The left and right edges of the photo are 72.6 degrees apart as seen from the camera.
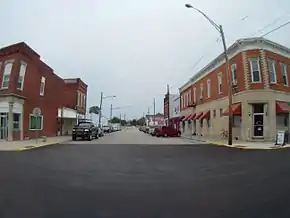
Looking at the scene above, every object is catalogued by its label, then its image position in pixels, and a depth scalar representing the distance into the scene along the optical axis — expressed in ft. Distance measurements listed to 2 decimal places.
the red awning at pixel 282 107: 60.99
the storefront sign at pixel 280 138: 50.39
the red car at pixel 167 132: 101.29
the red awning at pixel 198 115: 92.19
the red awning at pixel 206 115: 85.08
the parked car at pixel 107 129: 153.18
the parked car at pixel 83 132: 73.59
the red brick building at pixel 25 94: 61.89
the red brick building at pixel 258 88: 60.99
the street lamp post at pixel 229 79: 52.42
